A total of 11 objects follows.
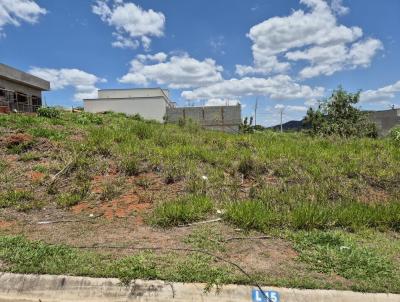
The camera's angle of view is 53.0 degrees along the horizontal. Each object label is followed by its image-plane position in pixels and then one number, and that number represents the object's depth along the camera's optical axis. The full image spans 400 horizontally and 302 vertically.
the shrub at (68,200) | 6.07
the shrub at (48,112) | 12.23
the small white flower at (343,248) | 4.58
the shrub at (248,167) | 7.67
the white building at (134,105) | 50.75
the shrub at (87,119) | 11.80
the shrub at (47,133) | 8.98
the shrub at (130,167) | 7.40
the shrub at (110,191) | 6.37
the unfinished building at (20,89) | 27.52
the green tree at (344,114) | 26.81
